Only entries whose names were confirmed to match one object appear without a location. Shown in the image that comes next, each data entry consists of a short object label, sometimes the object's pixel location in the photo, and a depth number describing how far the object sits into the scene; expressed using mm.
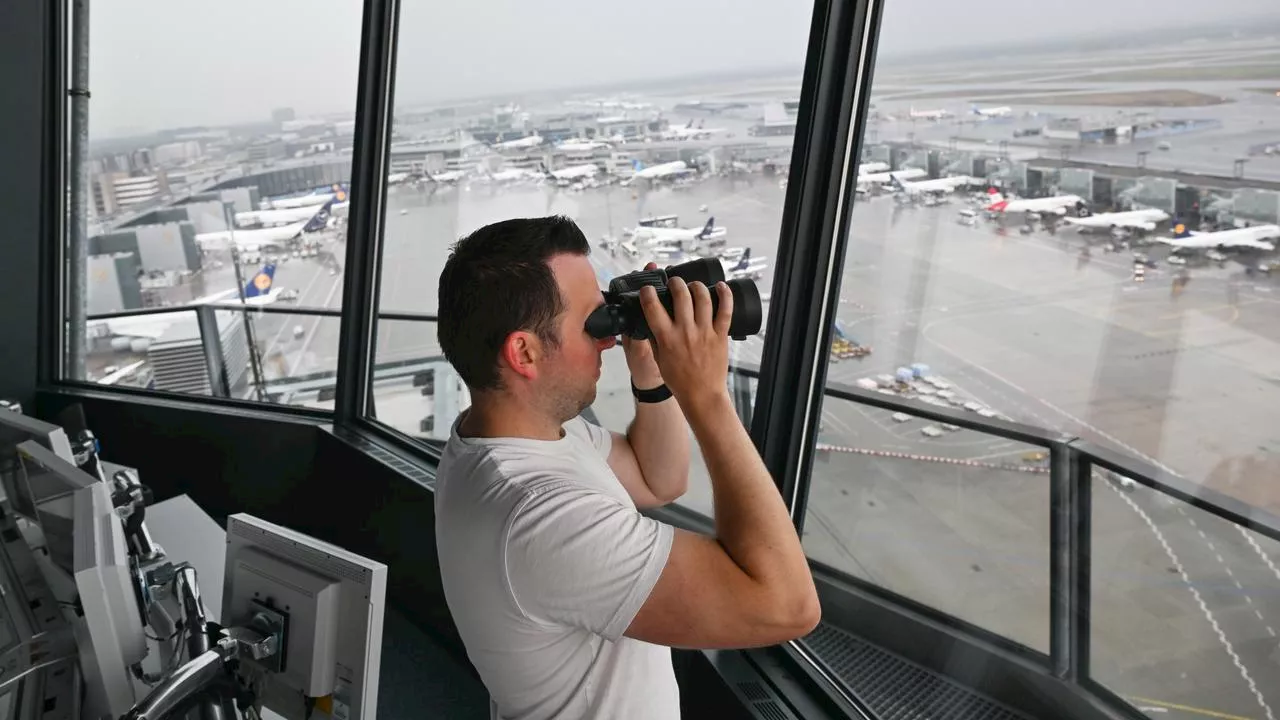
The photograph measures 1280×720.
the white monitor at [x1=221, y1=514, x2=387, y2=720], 1169
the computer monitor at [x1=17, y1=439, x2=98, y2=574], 1611
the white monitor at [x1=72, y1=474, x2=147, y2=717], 1485
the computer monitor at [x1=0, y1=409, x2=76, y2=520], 1861
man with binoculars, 1032
